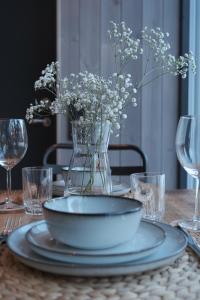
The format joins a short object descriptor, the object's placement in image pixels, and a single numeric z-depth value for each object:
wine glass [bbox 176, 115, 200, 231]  0.91
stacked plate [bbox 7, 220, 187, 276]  0.52
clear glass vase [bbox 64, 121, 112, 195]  1.00
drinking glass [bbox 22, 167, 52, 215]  1.02
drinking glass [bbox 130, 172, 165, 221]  0.91
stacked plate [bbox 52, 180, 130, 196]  1.16
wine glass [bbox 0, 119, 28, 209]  1.11
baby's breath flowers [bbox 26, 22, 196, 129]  0.99
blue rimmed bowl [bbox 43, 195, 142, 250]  0.55
